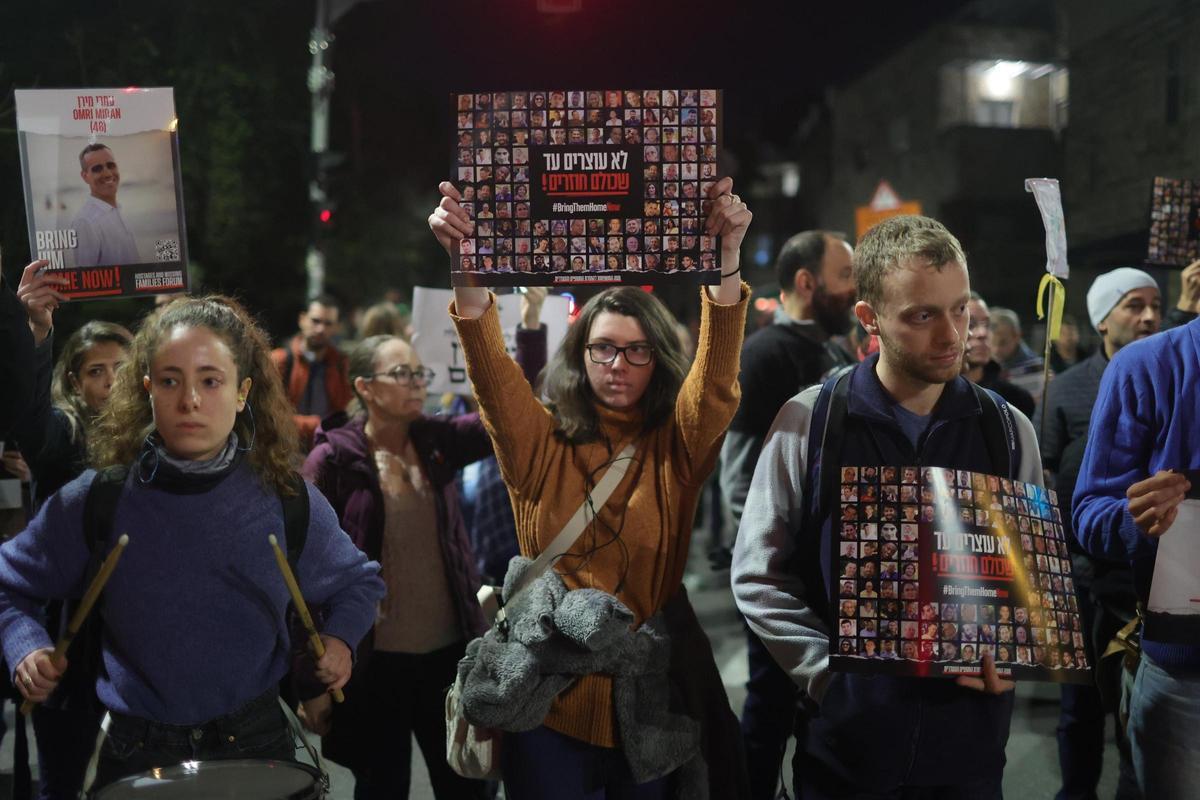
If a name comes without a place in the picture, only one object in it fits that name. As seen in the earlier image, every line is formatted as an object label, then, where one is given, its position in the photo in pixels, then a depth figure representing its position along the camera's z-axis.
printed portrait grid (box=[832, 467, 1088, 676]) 2.60
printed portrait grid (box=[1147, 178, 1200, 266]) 4.68
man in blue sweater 2.93
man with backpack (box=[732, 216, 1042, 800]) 2.77
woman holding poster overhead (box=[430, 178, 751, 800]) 3.18
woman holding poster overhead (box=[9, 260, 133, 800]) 3.45
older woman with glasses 4.26
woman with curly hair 2.73
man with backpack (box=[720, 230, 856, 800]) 4.70
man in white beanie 4.62
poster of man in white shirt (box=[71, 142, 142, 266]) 3.59
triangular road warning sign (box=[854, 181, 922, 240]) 6.08
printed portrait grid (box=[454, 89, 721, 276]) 3.01
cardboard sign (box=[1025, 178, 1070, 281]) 3.77
